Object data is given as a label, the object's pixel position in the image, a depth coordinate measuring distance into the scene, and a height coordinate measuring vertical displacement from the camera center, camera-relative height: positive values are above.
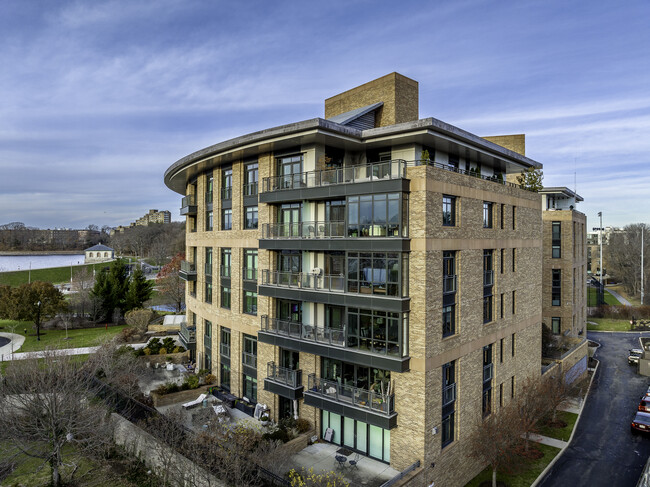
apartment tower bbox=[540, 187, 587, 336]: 39.81 -2.24
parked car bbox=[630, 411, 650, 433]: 23.89 -10.74
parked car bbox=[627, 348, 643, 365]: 38.50 -10.90
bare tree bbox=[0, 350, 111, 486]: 16.14 -7.10
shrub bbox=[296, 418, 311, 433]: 19.31 -8.76
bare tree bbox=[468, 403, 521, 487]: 17.06 -8.47
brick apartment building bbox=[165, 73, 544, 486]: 16.22 -1.50
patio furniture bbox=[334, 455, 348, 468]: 16.90 -9.20
